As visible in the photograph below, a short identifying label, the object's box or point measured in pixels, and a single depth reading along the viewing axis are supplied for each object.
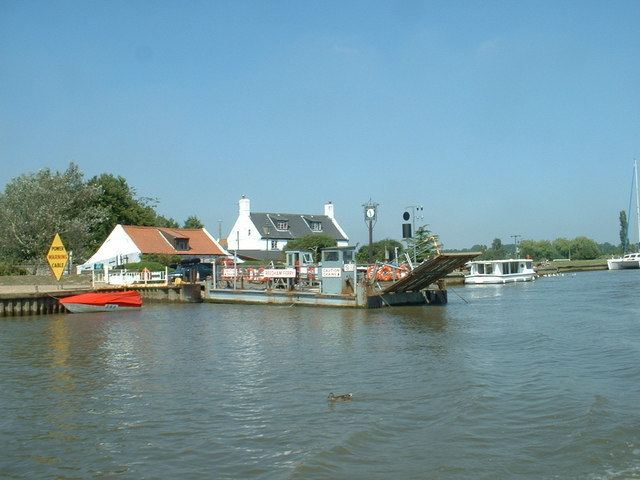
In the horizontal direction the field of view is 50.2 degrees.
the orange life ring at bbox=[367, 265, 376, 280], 34.56
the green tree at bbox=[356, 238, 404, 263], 75.44
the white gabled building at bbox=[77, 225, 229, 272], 61.04
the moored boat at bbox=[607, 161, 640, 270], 94.38
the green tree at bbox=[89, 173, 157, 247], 69.50
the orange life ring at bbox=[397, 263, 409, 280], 36.16
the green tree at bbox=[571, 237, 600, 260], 140.75
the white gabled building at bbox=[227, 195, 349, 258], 78.00
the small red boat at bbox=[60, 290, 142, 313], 32.25
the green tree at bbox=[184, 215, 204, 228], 91.69
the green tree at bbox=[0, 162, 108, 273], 53.72
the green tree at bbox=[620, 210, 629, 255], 138.81
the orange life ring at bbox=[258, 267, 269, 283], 38.97
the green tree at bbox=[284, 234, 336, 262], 69.88
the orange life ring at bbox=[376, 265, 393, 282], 35.16
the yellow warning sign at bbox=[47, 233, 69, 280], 36.81
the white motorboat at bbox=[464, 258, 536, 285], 63.53
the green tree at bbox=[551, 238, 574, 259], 143.05
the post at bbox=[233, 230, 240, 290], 39.96
